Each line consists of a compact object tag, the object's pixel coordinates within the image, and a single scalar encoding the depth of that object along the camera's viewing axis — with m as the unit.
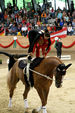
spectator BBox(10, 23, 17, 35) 23.11
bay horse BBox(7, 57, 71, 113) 6.09
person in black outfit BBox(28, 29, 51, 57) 6.58
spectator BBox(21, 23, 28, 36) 22.27
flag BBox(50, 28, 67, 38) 19.69
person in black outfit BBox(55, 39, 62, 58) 18.88
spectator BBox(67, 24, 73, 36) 21.09
